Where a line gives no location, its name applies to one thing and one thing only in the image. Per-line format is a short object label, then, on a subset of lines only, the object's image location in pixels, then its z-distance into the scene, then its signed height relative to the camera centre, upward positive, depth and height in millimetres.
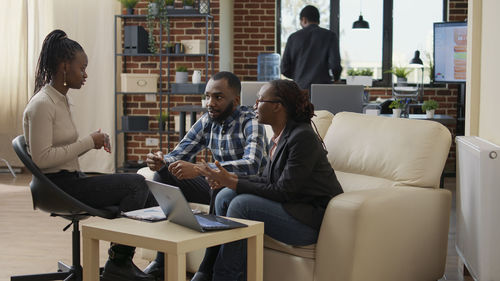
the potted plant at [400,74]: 7918 +98
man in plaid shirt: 3387 -311
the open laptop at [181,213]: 2492 -489
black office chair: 3025 -547
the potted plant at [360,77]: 7773 +60
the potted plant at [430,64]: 8000 +211
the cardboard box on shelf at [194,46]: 7188 +365
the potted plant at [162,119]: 7340 -402
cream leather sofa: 2783 -539
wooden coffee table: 2381 -571
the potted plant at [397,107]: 5137 -181
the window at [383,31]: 8219 +619
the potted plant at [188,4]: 7211 +804
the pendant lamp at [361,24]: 7988 +672
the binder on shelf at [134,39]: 7250 +438
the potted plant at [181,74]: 7188 +74
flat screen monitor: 6141 +279
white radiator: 2879 -537
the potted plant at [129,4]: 7309 +809
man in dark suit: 6055 +271
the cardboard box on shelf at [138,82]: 7344 -12
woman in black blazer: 2861 -463
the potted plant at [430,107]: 5203 -182
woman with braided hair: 3053 -286
